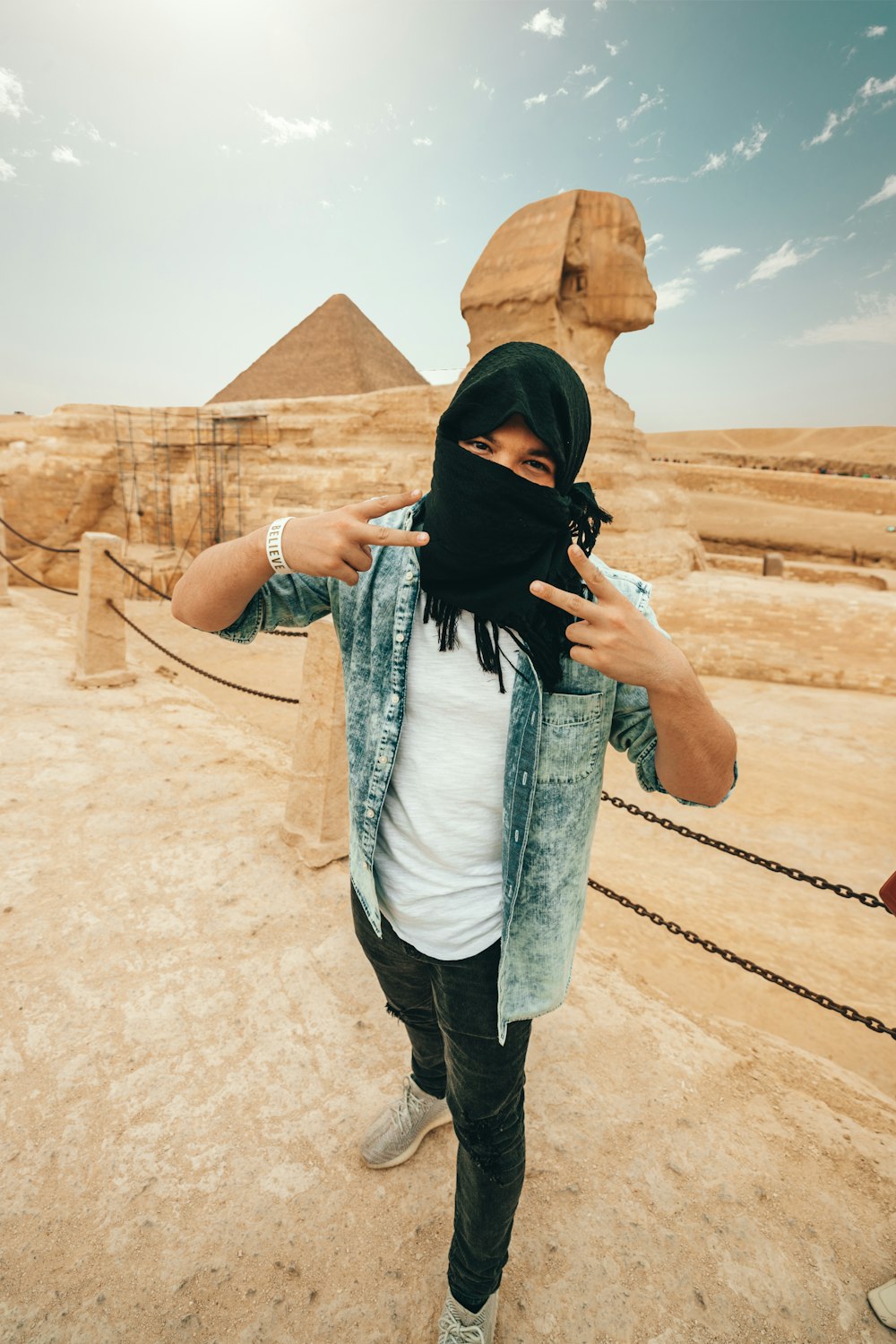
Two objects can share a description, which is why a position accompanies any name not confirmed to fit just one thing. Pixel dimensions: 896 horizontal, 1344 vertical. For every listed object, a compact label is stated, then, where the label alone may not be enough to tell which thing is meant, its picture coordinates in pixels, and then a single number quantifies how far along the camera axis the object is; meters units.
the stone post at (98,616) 5.01
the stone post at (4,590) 7.51
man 1.02
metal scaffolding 14.77
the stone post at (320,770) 2.90
